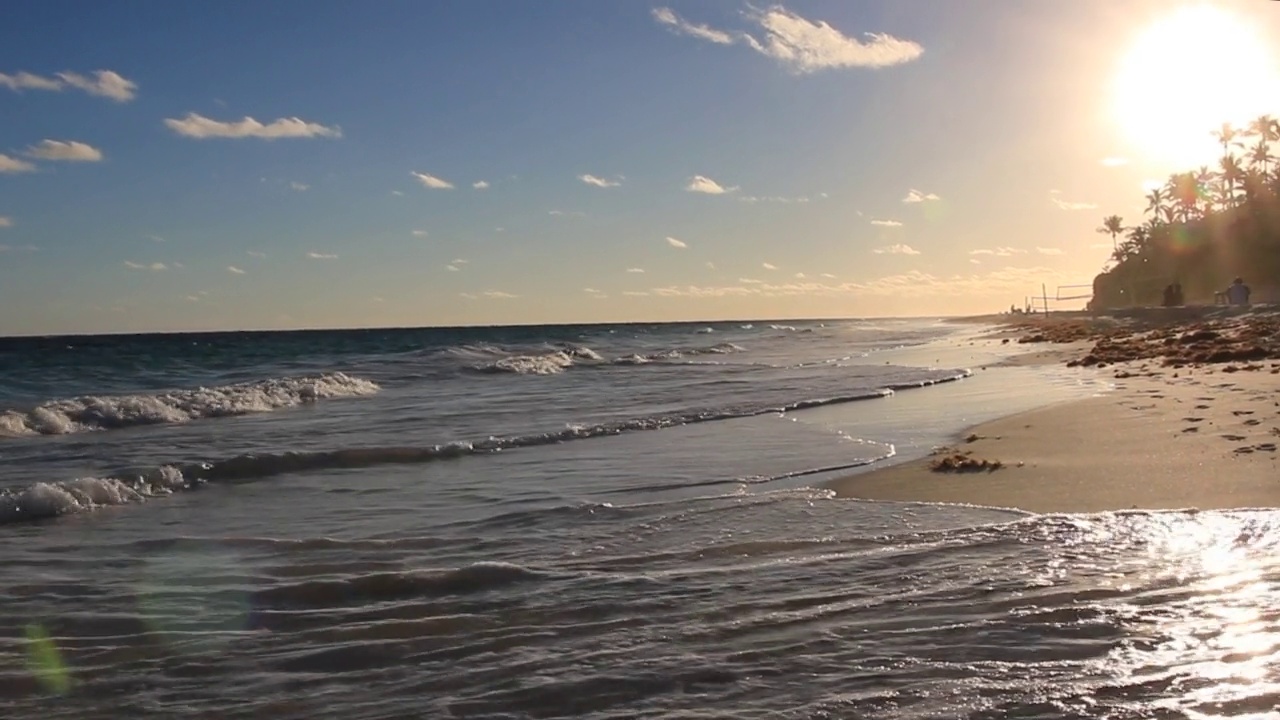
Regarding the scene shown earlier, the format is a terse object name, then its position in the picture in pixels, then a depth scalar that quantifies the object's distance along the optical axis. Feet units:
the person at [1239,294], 131.95
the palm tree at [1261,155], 276.00
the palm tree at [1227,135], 279.28
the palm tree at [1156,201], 344.90
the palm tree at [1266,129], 265.95
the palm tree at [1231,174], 269.23
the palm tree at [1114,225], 375.86
